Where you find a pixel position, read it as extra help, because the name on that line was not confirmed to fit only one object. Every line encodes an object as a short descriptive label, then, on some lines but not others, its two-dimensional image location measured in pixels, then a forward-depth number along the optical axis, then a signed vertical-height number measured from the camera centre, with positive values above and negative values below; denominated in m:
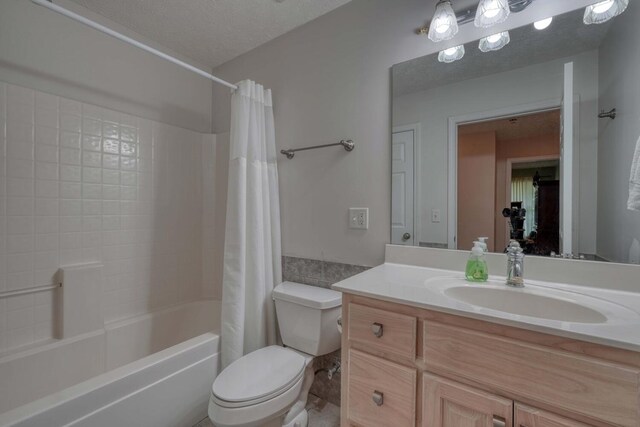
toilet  1.06 -0.71
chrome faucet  1.02 -0.20
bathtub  1.02 -0.78
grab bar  1.38 -0.41
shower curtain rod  1.03 +0.78
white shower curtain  1.54 -0.15
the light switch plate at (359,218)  1.51 -0.03
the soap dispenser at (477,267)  1.09 -0.21
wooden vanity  0.63 -0.43
